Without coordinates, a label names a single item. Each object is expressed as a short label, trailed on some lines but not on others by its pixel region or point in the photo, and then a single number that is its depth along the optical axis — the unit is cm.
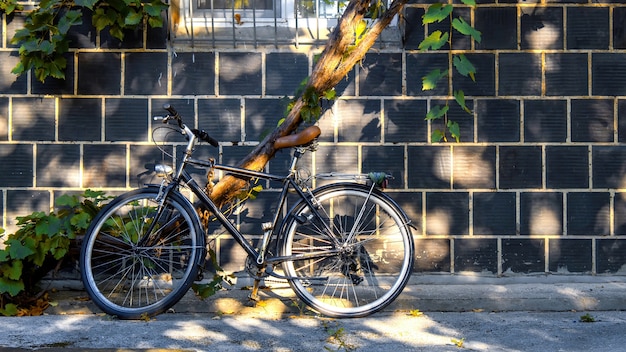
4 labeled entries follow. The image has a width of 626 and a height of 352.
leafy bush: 519
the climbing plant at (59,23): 561
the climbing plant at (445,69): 552
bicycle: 501
